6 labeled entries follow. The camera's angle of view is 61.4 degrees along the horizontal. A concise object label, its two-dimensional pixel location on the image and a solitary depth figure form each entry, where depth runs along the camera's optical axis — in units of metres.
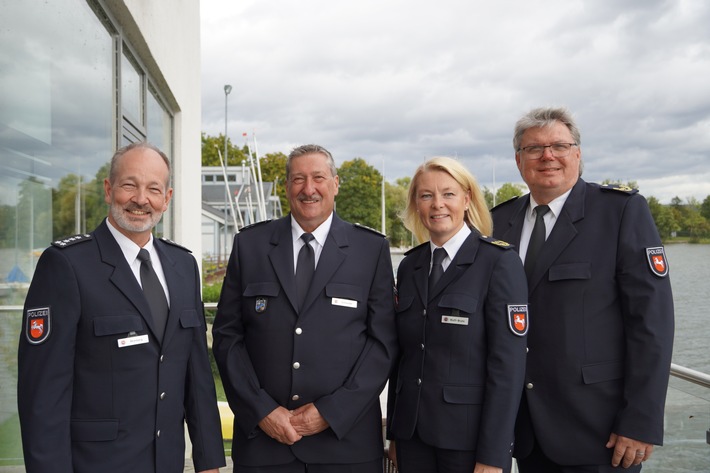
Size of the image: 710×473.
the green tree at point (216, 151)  54.47
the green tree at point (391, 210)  68.31
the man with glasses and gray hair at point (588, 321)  2.30
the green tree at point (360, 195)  67.25
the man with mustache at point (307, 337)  2.50
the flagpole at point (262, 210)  32.51
